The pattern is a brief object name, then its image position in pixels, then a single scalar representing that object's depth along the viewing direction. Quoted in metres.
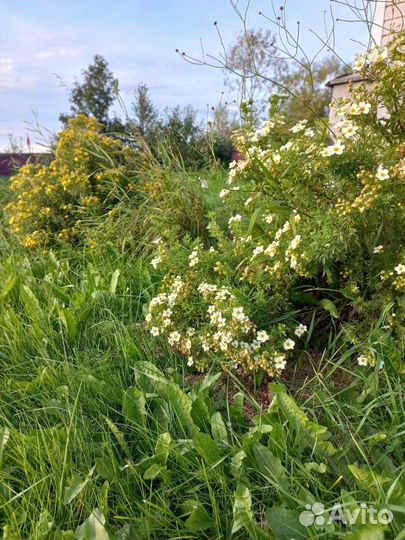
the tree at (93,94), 18.47
